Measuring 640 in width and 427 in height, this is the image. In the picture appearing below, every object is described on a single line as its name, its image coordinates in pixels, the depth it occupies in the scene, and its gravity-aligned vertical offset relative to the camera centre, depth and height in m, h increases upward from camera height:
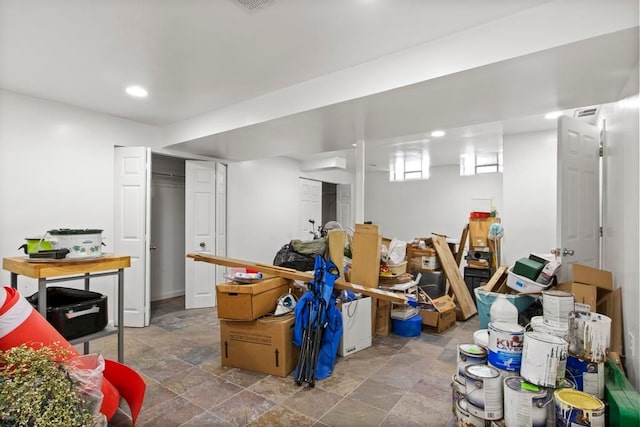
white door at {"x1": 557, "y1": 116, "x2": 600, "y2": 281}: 2.84 +0.19
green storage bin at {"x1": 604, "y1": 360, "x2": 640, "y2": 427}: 1.53 -0.95
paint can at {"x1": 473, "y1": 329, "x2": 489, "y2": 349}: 2.04 -0.82
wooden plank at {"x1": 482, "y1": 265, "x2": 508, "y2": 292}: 3.66 -0.78
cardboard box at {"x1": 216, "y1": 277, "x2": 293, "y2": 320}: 2.64 -0.73
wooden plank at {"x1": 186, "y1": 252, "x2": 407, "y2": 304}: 2.81 -0.55
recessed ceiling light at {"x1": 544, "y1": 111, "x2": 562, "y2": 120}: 3.69 +1.17
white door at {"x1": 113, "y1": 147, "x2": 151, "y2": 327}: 3.89 -0.07
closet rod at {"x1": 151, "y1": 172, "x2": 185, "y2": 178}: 5.00 +0.64
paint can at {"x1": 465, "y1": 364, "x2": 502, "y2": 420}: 1.73 -0.99
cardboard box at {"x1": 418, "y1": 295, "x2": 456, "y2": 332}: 3.73 -1.20
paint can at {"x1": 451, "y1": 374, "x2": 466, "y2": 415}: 1.91 -1.07
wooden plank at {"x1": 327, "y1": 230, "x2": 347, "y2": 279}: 3.59 -0.37
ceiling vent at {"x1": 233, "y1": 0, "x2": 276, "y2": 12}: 1.77 +1.19
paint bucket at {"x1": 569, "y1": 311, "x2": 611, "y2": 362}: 1.77 -0.70
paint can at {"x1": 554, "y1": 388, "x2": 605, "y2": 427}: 1.47 -0.92
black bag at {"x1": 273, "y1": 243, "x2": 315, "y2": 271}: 3.83 -0.58
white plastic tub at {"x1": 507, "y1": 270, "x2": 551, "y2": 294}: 2.98 -0.68
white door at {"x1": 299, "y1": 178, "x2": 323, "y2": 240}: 6.72 +0.19
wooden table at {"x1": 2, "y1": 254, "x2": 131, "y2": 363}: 2.01 -0.38
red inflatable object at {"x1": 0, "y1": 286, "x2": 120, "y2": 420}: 1.31 -0.51
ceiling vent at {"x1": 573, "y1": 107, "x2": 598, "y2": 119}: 3.47 +1.14
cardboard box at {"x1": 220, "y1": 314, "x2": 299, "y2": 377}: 2.62 -1.12
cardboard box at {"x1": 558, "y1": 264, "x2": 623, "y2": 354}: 2.24 -0.60
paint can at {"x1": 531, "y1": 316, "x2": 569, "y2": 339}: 1.91 -0.71
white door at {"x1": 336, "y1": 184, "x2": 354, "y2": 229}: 8.21 +0.23
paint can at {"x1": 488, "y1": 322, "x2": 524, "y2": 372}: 1.79 -0.76
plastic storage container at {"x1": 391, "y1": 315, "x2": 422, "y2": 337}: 3.60 -1.29
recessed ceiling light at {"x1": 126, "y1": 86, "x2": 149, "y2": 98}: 2.99 +1.18
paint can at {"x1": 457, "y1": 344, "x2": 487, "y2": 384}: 1.94 -0.88
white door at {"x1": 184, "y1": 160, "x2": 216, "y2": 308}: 4.65 -0.21
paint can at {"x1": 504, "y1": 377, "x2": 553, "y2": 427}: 1.60 -0.97
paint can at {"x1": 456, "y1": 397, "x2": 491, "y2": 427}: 1.77 -1.17
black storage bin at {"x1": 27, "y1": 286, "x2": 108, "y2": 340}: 2.09 -0.67
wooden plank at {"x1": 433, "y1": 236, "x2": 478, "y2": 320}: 4.29 -0.90
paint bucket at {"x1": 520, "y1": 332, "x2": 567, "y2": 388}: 1.63 -0.76
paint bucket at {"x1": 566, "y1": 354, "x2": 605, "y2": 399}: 1.75 -0.91
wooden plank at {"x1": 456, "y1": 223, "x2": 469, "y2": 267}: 5.09 -0.48
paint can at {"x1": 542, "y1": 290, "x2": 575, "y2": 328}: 2.06 -0.62
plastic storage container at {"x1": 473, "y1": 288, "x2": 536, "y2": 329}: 3.11 -0.89
